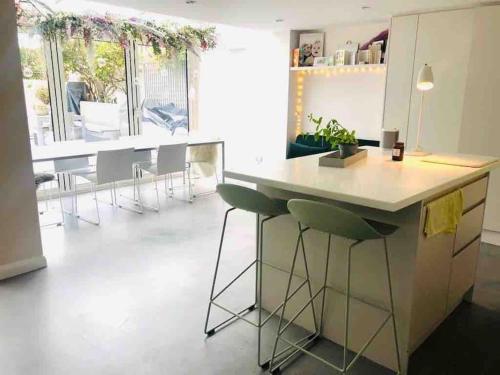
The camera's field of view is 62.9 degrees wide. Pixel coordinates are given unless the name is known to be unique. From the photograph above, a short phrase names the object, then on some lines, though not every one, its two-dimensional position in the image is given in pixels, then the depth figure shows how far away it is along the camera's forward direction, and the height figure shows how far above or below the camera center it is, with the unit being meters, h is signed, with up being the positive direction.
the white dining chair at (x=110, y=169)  4.46 -0.82
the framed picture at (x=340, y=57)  5.29 +0.52
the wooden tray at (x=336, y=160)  2.47 -0.38
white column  2.91 -0.59
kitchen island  2.00 -0.83
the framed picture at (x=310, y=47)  5.67 +0.69
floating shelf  5.01 +0.39
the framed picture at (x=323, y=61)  5.46 +0.48
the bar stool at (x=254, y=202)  2.15 -0.55
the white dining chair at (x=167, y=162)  4.97 -0.82
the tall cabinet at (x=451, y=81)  3.85 +0.17
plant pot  2.58 -0.32
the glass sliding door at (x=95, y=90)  5.60 +0.06
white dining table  4.31 -0.61
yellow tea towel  2.04 -0.59
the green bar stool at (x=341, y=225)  1.76 -0.56
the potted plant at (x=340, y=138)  2.57 -0.25
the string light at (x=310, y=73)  5.23 +0.34
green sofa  5.46 -0.66
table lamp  2.79 +0.13
